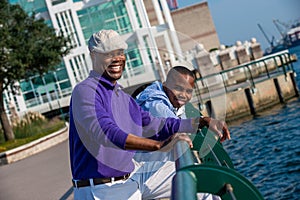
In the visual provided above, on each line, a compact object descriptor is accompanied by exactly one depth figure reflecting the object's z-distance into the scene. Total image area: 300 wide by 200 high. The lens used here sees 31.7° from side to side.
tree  25.30
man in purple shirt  2.84
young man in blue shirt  3.88
